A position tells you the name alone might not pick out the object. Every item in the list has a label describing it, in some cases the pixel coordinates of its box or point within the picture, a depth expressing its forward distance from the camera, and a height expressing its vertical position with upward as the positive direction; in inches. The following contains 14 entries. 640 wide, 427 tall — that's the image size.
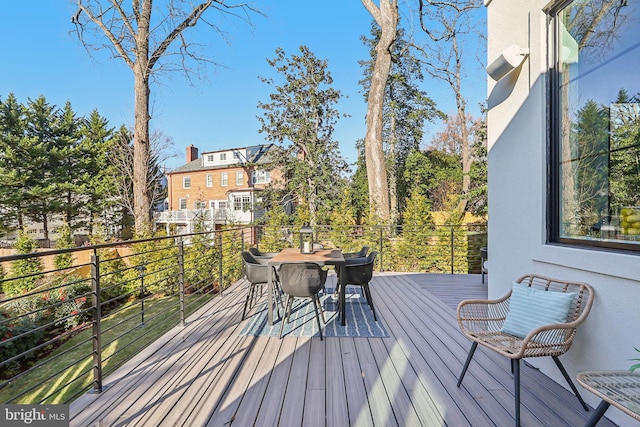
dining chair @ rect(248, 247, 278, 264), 165.2 -23.8
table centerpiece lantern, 155.0 -17.9
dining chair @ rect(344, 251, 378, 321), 137.9 -28.5
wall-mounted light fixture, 95.3 +47.2
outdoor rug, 121.4 -48.2
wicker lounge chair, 67.6 -30.2
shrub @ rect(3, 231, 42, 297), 333.8 -60.2
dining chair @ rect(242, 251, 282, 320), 139.9 -28.0
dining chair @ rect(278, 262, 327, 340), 118.1 -25.9
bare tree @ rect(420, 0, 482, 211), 352.8 +232.5
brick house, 783.1 +80.0
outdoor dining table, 128.3 -22.1
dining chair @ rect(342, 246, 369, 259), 171.8 -24.3
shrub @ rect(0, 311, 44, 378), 175.2 -76.0
